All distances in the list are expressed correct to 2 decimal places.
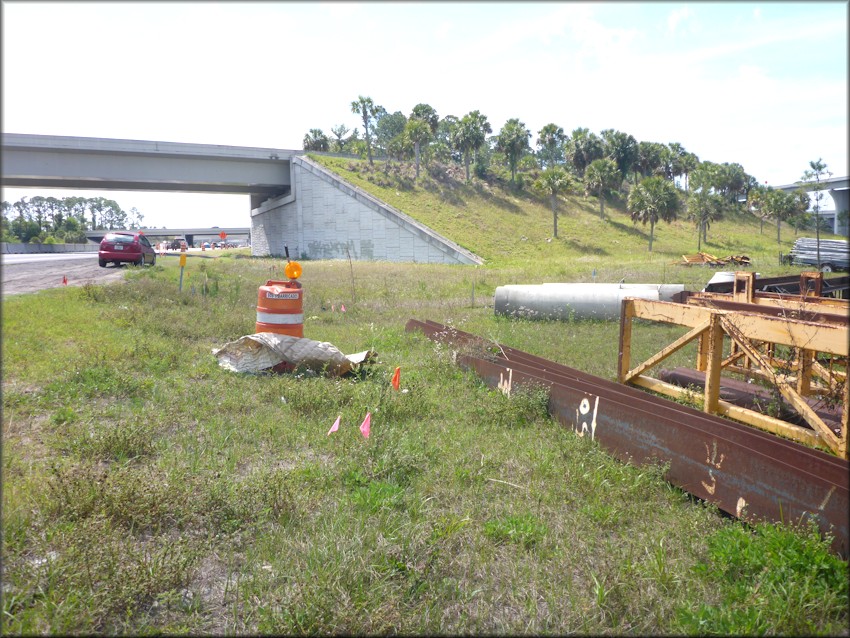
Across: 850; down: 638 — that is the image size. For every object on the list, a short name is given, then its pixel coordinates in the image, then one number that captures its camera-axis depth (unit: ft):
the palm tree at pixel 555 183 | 186.29
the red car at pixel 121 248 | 82.07
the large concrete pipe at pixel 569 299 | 42.52
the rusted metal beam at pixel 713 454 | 11.27
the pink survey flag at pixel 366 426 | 16.95
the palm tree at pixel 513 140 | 232.53
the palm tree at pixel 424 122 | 217.77
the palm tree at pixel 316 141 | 283.38
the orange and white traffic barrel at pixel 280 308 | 27.50
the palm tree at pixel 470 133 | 222.48
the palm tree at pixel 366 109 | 217.77
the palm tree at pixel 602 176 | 214.28
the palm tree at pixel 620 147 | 251.39
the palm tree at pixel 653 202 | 150.92
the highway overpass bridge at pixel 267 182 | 137.59
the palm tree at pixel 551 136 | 281.74
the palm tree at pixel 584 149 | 251.39
